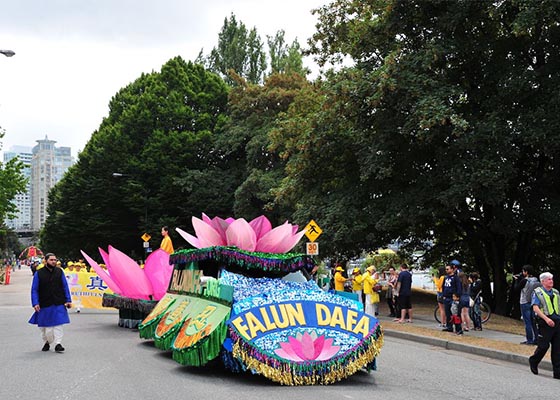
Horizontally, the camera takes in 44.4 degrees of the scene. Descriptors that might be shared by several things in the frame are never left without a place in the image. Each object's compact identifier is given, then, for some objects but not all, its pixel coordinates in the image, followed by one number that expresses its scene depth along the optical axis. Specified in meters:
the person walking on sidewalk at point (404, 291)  19.19
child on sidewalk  16.33
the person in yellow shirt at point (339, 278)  22.41
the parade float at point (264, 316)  8.52
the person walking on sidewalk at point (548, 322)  10.56
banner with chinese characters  22.00
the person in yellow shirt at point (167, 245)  16.19
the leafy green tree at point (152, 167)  44.97
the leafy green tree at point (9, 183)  44.62
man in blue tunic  11.60
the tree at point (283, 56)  52.34
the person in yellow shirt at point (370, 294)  20.00
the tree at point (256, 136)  38.94
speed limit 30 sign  22.58
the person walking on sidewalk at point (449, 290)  16.44
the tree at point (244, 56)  57.69
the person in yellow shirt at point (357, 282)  21.20
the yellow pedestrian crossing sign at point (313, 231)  22.25
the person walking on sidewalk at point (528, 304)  14.36
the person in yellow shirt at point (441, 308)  17.71
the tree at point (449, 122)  19.67
